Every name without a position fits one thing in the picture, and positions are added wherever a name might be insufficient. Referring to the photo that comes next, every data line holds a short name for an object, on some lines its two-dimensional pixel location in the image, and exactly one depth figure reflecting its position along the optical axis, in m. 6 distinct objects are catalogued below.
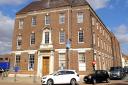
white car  12.60
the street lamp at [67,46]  18.07
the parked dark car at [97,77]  13.67
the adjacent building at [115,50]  32.96
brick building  18.02
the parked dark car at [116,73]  17.65
